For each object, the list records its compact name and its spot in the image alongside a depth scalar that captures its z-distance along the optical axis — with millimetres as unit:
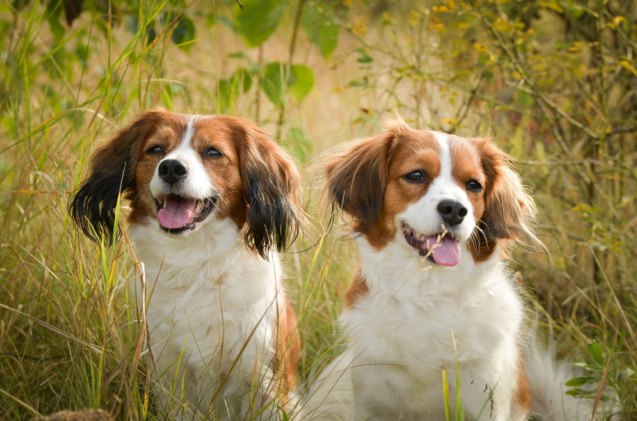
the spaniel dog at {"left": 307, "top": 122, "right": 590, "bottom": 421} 3010
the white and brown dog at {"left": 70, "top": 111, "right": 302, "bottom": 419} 3102
